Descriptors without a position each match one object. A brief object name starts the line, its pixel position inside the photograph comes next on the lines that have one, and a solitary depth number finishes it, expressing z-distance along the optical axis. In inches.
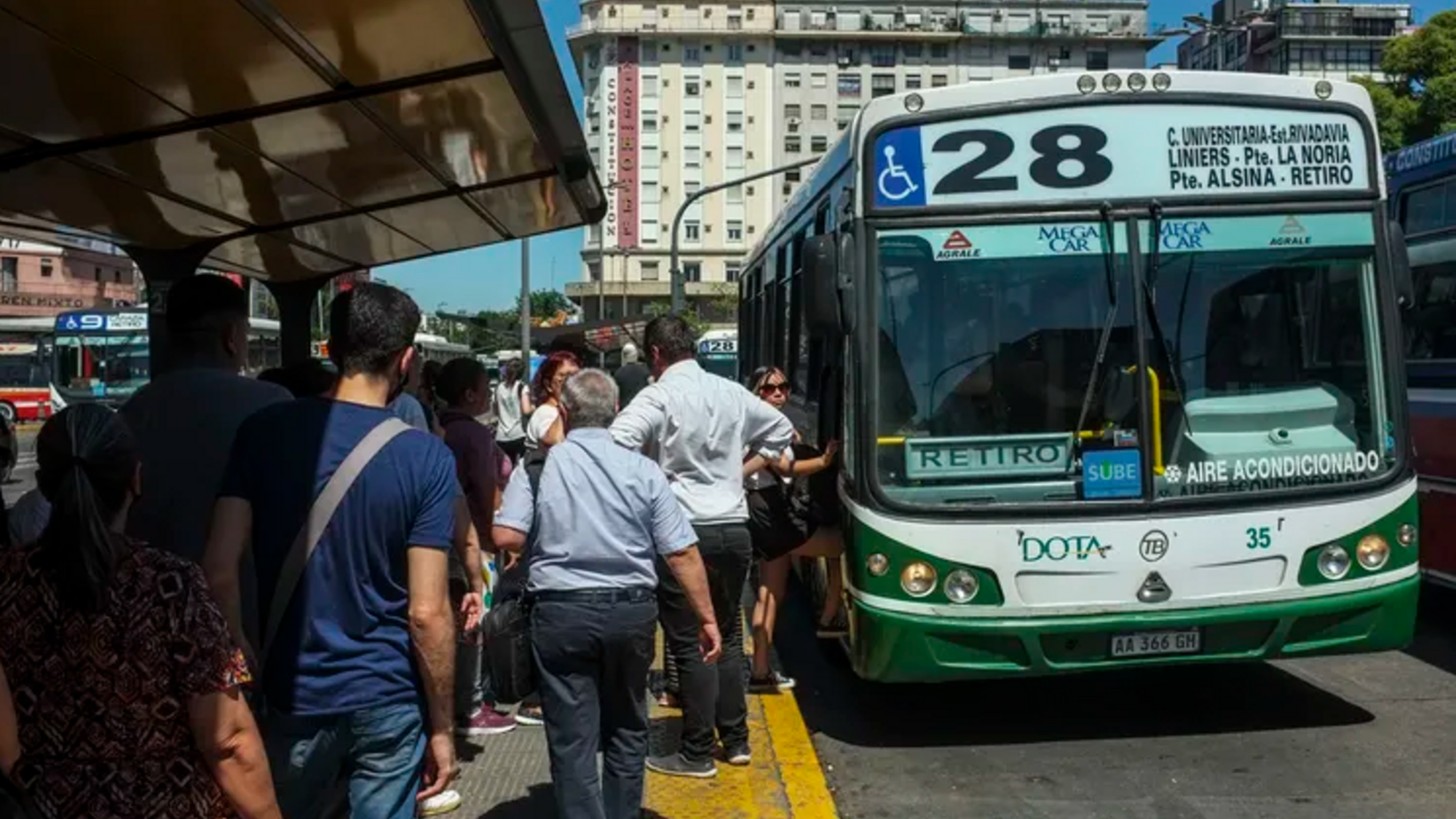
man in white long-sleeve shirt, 219.8
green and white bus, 238.7
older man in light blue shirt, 172.7
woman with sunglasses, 266.7
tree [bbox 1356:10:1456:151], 1475.1
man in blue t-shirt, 127.5
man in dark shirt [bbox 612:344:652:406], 575.8
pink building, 2460.6
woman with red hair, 266.5
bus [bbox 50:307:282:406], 1202.6
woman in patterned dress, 100.0
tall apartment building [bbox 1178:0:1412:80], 3538.4
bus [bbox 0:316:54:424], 1430.9
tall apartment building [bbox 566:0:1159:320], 3742.6
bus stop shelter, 156.6
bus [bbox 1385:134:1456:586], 329.1
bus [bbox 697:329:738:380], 1123.9
